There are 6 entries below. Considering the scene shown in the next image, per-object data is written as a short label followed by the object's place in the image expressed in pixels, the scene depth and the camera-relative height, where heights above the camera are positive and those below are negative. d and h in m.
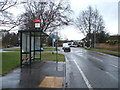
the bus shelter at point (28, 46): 7.48 -0.34
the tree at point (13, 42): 35.14 -0.05
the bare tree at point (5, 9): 12.13 +4.15
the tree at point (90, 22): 31.46 +6.35
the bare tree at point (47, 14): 17.76 +5.07
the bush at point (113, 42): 27.17 +0.04
